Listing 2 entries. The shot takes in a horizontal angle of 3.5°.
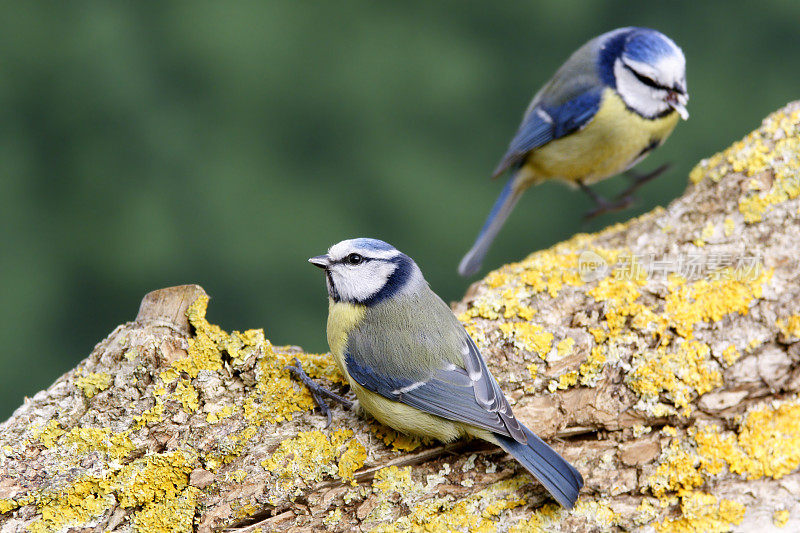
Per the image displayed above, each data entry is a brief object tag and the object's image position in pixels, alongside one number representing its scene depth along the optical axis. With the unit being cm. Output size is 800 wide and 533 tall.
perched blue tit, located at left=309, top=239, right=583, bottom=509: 355
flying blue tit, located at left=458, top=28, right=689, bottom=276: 369
